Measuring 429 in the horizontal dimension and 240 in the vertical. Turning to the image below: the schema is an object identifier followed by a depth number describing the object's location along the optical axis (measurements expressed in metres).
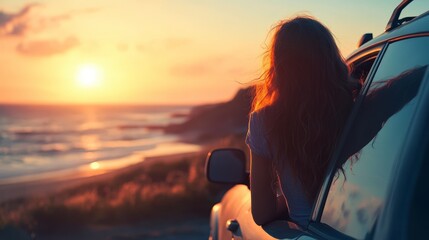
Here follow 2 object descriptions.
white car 2.01
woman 3.02
